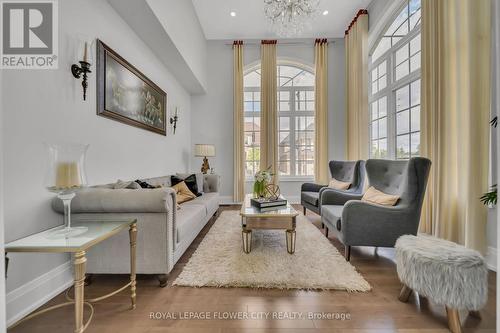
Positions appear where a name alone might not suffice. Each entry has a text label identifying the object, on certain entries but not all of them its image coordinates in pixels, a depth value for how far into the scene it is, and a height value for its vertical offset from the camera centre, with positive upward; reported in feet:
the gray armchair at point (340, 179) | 11.05 -0.79
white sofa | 5.38 -1.50
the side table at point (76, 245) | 3.56 -1.32
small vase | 9.17 -0.95
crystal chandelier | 10.11 +7.24
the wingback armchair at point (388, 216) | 6.66 -1.61
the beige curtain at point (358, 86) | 13.80 +5.19
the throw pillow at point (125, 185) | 6.84 -0.61
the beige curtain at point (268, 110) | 16.42 +4.18
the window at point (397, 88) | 10.66 +4.23
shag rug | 5.94 -3.12
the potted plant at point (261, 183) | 9.17 -0.74
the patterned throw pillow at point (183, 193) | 10.07 -1.32
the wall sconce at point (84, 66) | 6.17 +2.85
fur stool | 4.20 -2.21
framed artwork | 7.21 +2.88
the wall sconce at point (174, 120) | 13.41 +2.84
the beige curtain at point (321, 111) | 16.37 +4.10
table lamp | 14.46 +1.04
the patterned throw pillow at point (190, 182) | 11.39 -0.86
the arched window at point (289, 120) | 17.46 +3.63
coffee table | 7.32 -1.94
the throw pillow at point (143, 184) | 8.12 -0.69
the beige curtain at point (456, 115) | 6.76 +1.73
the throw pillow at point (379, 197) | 7.21 -1.13
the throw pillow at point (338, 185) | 11.37 -1.05
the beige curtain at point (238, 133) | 16.52 +2.46
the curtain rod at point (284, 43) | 16.58 +9.31
